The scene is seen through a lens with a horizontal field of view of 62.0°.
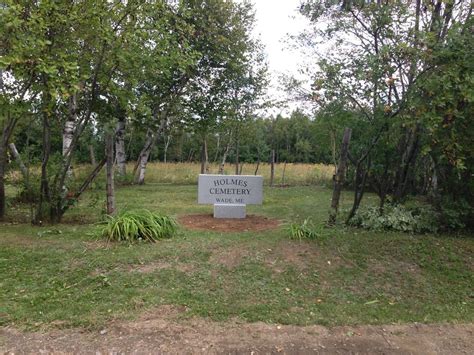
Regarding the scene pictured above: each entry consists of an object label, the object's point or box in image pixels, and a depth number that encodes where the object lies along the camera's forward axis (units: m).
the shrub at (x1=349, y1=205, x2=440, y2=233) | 6.25
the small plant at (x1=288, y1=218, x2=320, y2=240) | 5.67
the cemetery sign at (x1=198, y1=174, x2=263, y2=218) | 8.36
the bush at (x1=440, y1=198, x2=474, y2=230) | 6.08
